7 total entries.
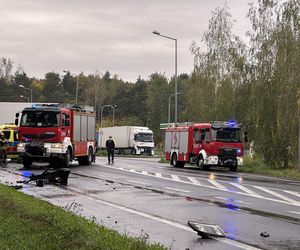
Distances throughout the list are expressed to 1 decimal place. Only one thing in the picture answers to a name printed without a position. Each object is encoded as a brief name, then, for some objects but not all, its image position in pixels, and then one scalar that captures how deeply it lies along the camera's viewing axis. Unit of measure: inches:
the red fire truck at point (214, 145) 1227.2
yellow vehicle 1275.2
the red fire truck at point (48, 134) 1029.2
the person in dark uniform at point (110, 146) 1401.3
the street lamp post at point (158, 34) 1764.3
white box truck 2642.7
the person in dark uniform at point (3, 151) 1119.1
